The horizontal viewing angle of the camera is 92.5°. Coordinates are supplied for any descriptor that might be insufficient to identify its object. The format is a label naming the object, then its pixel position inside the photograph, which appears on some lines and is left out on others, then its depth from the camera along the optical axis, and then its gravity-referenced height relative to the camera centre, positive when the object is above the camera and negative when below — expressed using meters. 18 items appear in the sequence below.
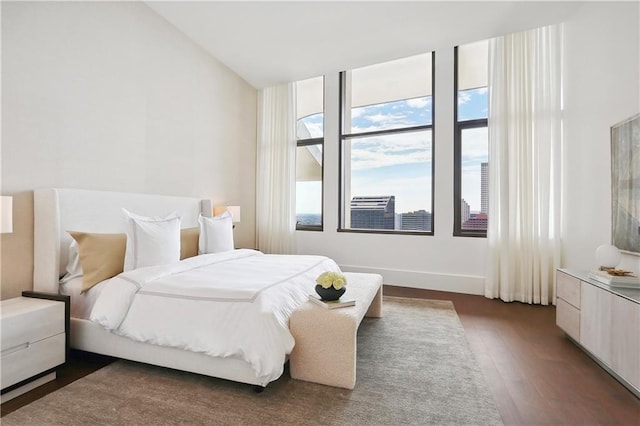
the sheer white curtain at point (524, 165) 3.43 +0.57
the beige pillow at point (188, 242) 2.96 -0.30
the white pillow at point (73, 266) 2.26 -0.41
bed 1.76 -0.50
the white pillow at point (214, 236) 3.13 -0.26
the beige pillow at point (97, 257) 2.17 -0.34
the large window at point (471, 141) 3.97 +0.95
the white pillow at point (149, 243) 2.33 -0.25
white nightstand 1.63 -0.75
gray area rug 1.50 -1.01
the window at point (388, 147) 4.35 +0.99
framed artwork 2.17 +0.23
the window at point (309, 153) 5.00 +0.99
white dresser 1.70 -0.69
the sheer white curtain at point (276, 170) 4.91 +0.68
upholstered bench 1.75 -0.77
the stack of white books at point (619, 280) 1.96 -0.43
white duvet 1.67 -0.59
